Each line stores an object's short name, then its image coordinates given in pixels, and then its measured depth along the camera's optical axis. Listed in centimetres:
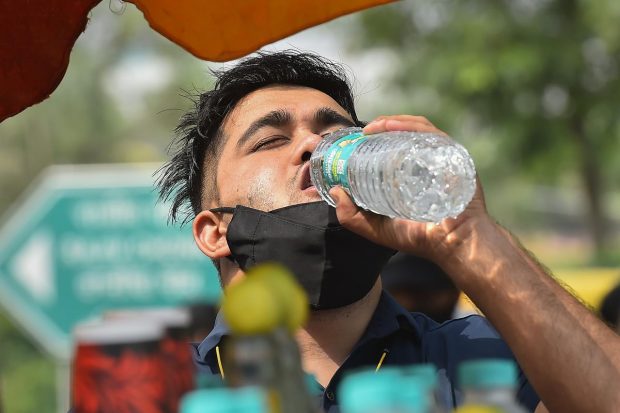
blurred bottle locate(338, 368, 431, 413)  153
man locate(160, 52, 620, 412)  186
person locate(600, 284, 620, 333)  328
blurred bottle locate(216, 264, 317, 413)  154
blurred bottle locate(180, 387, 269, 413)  152
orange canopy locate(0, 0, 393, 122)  195
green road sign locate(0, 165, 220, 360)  589
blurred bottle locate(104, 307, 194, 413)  160
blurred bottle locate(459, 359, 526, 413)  160
